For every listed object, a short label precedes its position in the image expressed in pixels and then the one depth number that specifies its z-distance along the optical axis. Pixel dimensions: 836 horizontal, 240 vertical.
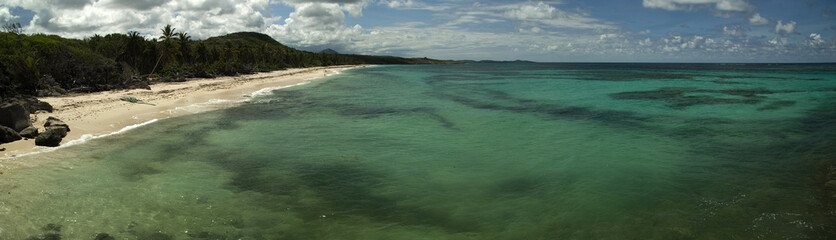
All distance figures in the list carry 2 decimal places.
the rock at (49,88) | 26.22
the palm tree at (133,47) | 56.66
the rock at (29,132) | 13.78
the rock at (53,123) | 14.41
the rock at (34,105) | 18.70
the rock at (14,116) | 13.76
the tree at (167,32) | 64.62
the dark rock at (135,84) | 34.00
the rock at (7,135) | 13.15
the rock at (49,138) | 13.12
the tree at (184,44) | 68.94
